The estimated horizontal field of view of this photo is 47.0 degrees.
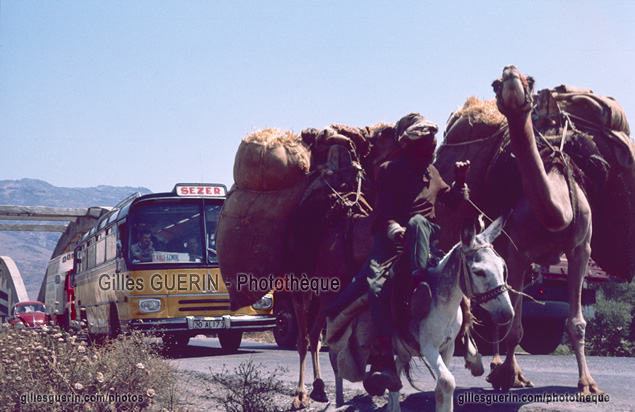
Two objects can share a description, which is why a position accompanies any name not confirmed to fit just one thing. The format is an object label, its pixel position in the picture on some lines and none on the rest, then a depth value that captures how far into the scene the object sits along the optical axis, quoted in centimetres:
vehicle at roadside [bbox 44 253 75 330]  2617
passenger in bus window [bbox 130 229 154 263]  1516
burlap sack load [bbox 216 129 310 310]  876
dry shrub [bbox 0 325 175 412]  656
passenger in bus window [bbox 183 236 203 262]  1546
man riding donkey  571
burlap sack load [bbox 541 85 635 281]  878
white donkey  492
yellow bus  1506
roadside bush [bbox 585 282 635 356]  1811
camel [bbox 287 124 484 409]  775
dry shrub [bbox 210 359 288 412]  727
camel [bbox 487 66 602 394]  729
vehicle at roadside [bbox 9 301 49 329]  3079
